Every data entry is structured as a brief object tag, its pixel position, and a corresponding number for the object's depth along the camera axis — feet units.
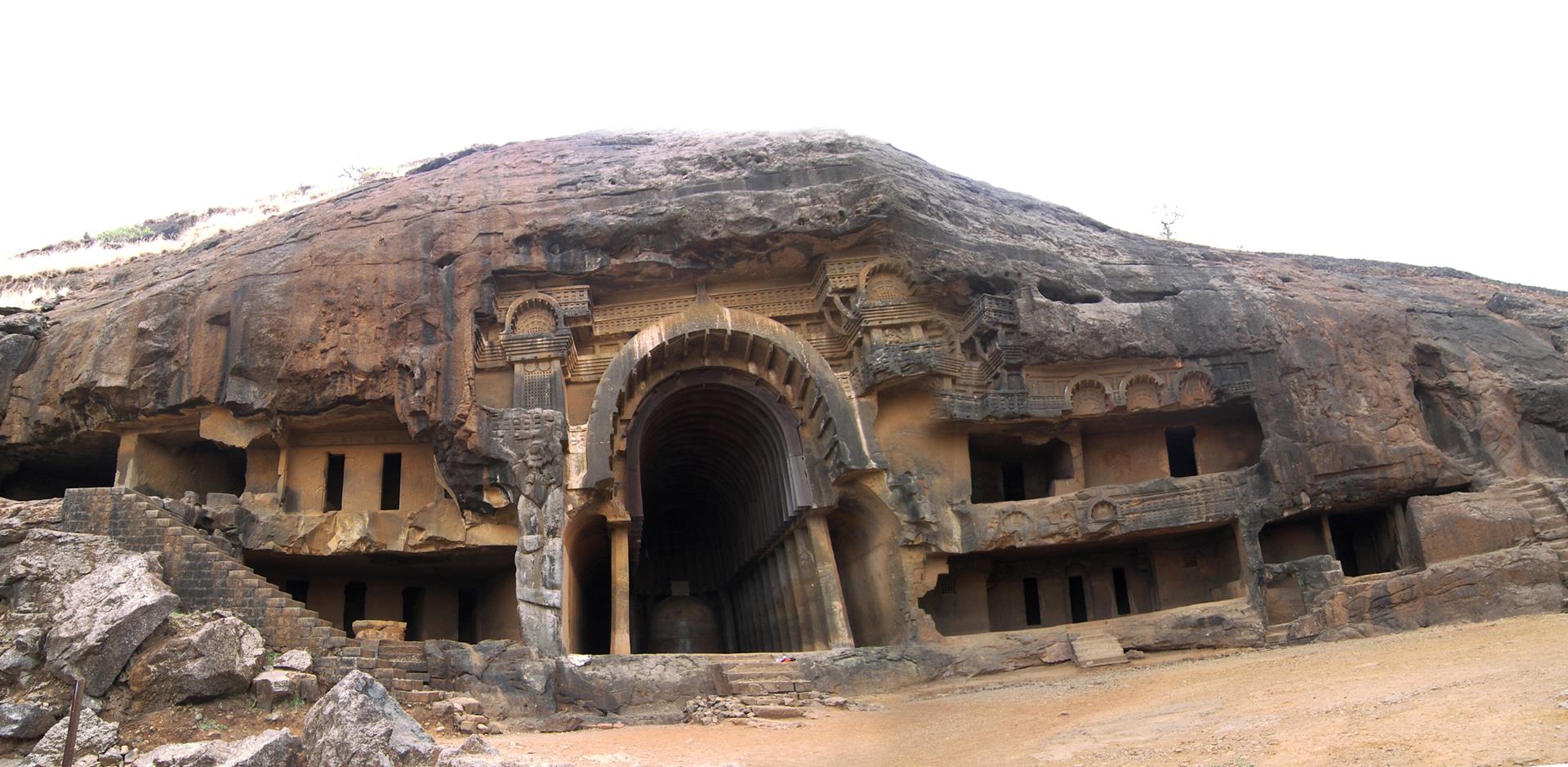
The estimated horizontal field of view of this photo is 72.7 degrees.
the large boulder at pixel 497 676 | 54.29
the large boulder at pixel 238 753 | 34.94
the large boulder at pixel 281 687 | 47.14
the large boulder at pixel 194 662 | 45.73
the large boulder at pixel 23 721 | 42.32
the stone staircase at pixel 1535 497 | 62.75
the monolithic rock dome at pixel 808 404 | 68.28
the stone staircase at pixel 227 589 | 52.31
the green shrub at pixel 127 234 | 119.55
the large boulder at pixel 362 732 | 34.35
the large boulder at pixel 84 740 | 40.83
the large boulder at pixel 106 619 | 45.29
